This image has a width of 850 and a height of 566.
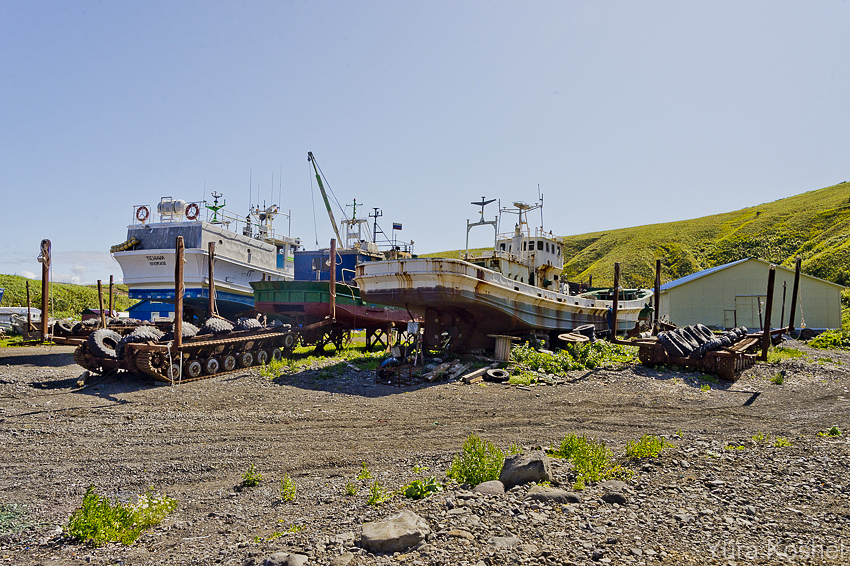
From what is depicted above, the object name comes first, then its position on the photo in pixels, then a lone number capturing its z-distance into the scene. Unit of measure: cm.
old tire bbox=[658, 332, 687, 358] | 1471
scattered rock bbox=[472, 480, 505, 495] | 533
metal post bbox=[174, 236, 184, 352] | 1332
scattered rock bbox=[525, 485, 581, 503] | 511
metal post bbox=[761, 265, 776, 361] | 1554
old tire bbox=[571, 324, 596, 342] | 1855
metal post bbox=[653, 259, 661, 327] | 1977
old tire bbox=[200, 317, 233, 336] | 1551
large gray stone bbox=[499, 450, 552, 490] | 562
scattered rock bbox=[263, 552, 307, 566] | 389
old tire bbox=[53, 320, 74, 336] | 1988
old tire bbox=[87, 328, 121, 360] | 1387
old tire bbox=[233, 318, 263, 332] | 1702
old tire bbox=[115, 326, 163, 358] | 1351
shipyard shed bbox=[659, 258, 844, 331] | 3156
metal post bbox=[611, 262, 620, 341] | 1705
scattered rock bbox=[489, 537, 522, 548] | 414
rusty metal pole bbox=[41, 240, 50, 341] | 1622
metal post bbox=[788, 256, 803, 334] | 1975
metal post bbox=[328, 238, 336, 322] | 1816
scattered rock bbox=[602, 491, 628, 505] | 511
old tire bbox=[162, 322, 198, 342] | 1462
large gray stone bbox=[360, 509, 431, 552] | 414
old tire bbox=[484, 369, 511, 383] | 1375
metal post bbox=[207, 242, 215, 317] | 1852
